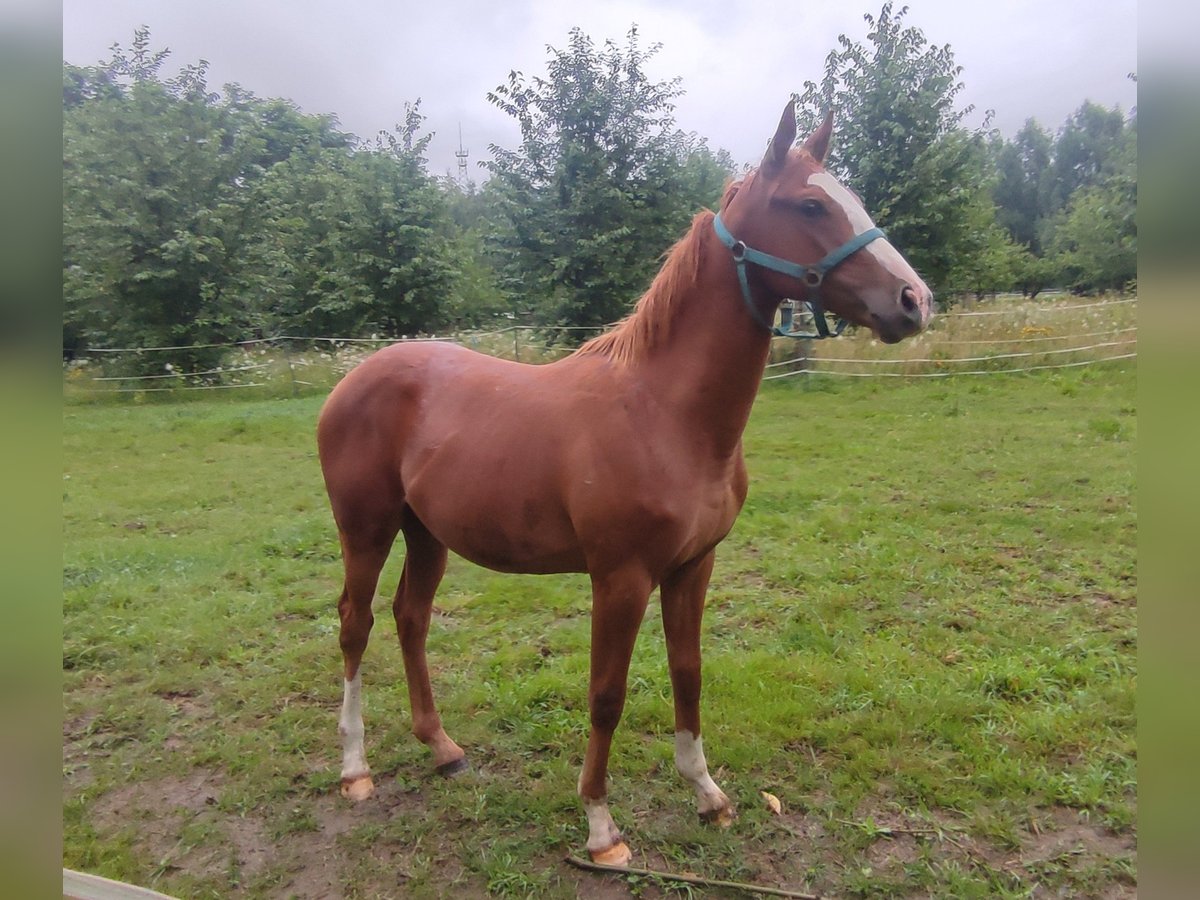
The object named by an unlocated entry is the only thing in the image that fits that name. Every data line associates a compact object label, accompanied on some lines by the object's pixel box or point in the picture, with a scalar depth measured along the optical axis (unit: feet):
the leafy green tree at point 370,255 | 46.37
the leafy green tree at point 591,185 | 39.45
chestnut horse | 6.35
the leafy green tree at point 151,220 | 44.32
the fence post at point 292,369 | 41.04
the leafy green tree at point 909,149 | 31.53
